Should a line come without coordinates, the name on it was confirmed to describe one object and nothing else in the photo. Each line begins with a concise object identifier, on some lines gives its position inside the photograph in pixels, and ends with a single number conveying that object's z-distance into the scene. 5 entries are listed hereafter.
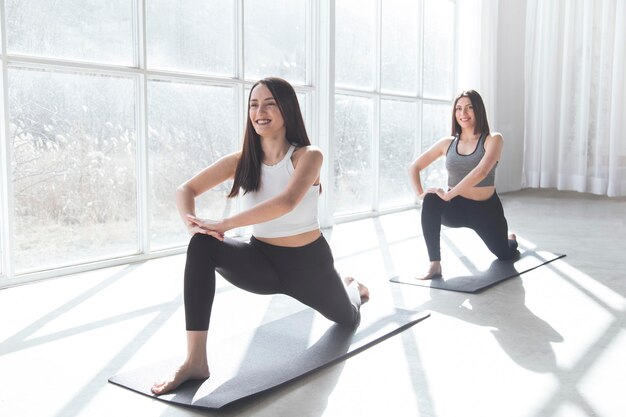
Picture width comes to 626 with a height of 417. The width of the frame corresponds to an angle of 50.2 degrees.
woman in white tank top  2.13
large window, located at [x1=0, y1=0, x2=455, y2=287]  3.45
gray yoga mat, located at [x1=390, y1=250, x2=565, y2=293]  3.29
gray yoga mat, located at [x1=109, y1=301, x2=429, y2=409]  1.91
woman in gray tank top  3.52
